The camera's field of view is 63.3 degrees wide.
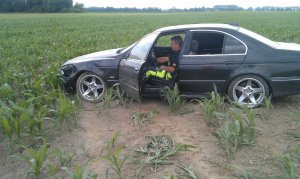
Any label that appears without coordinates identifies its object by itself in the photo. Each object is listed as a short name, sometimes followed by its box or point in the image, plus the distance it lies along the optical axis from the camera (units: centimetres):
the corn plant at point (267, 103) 364
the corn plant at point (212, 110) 352
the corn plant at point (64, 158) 283
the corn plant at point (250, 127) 313
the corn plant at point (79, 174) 236
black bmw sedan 388
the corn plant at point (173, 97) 391
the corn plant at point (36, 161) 259
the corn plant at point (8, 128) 302
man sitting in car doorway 403
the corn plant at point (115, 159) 261
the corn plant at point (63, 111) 345
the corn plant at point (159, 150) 284
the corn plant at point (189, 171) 263
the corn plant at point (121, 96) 418
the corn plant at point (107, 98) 400
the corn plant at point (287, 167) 238
